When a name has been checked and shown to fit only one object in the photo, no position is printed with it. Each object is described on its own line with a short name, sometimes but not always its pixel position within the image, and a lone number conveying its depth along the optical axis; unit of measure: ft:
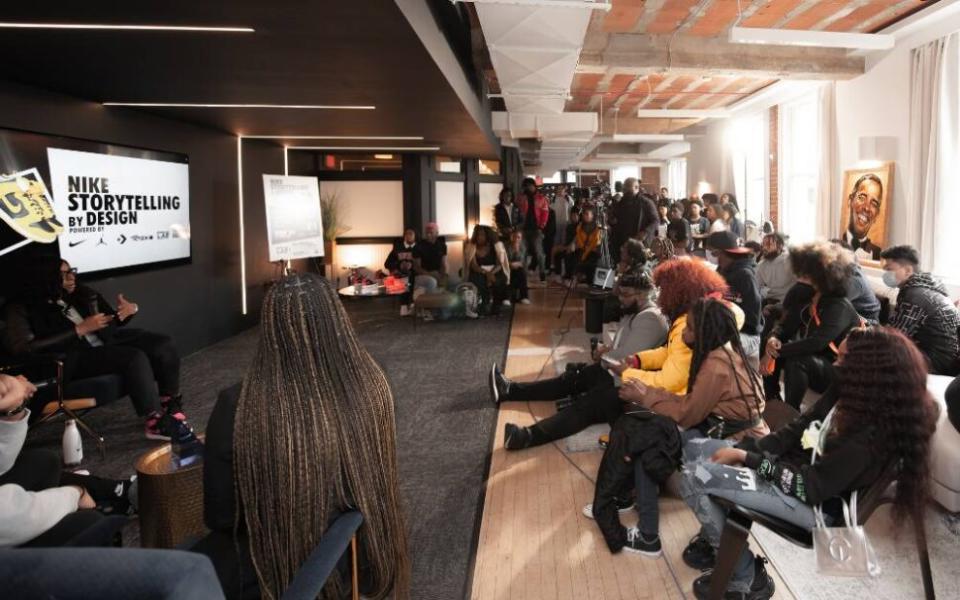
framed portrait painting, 22.40
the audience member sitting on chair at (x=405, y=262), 28.35
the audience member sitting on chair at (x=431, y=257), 28.45
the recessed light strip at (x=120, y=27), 9.64
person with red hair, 9.47
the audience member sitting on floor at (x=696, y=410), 8.32
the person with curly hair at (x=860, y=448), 6.07
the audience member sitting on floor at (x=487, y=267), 27.55
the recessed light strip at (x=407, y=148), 30.42
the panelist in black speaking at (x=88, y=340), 12.42
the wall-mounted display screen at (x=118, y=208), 15.39
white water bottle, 11.60
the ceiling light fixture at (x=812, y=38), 16.49
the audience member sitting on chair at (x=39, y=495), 5.50
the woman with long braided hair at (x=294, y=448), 4.77
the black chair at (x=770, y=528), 6.40
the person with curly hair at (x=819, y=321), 11.80
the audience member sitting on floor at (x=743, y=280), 13.76
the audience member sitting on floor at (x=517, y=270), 30.60
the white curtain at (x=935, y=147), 19.12
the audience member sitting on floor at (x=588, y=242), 27.71
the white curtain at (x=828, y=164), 26.66
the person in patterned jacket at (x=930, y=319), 11.50
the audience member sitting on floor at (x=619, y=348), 11.69
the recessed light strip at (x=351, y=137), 24.77
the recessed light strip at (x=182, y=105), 16.97
